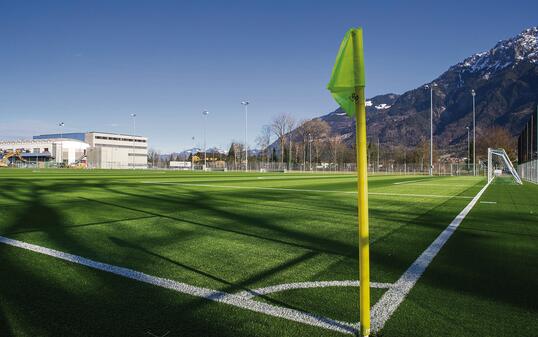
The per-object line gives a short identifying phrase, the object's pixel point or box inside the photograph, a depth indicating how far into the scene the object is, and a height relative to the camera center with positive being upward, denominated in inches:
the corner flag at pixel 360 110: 108.0 +14.4
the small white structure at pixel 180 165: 4517.7 -21.2
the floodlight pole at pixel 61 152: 4419.8 +143.1
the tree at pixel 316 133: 4758.9 +357.5
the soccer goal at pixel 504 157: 1175.1 +1.6
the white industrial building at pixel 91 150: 3961.4 +176.7
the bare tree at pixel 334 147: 4835.6 +185.0
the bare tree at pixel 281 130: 4594.0 +380.9
